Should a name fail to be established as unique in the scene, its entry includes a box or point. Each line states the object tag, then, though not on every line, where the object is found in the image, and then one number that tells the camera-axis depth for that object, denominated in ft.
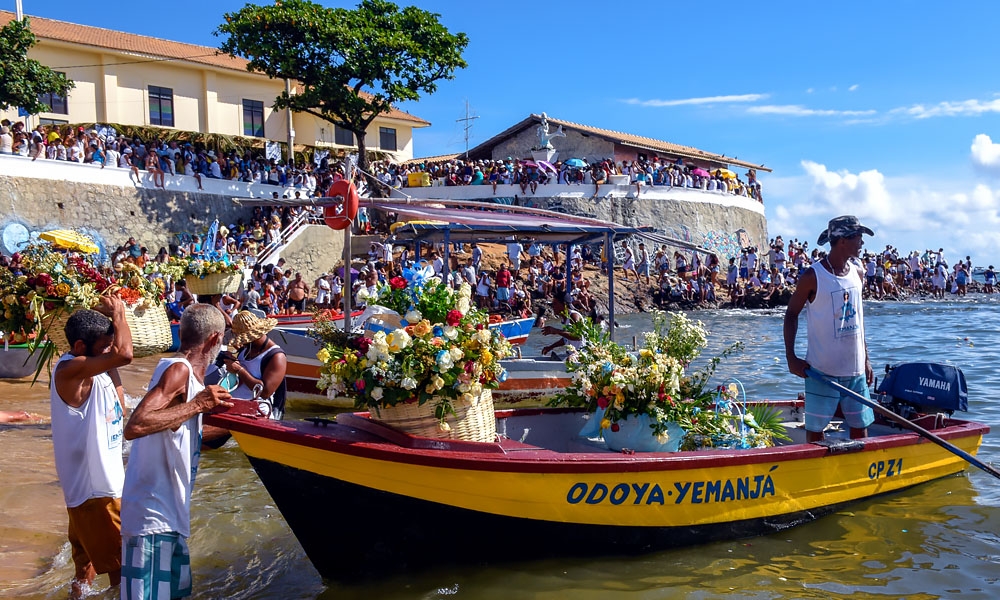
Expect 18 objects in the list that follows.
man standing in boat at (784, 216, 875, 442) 19.95
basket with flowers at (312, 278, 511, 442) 15.96
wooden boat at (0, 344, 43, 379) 38.06
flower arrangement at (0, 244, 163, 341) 22.86
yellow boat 16.76
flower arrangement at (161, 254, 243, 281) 33.60
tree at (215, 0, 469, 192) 92.89
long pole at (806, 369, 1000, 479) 19.99
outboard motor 24.30
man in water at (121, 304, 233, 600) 12.07
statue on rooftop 122.72
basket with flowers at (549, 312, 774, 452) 20.47
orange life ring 23.38
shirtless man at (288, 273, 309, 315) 62.49
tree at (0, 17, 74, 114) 69.36
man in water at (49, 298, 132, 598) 13.62
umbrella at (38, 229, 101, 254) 45.44
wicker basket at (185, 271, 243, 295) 33.65
